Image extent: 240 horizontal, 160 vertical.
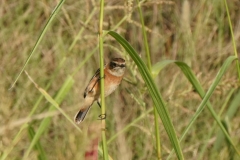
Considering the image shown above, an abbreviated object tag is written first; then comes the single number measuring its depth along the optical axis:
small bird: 6.02
